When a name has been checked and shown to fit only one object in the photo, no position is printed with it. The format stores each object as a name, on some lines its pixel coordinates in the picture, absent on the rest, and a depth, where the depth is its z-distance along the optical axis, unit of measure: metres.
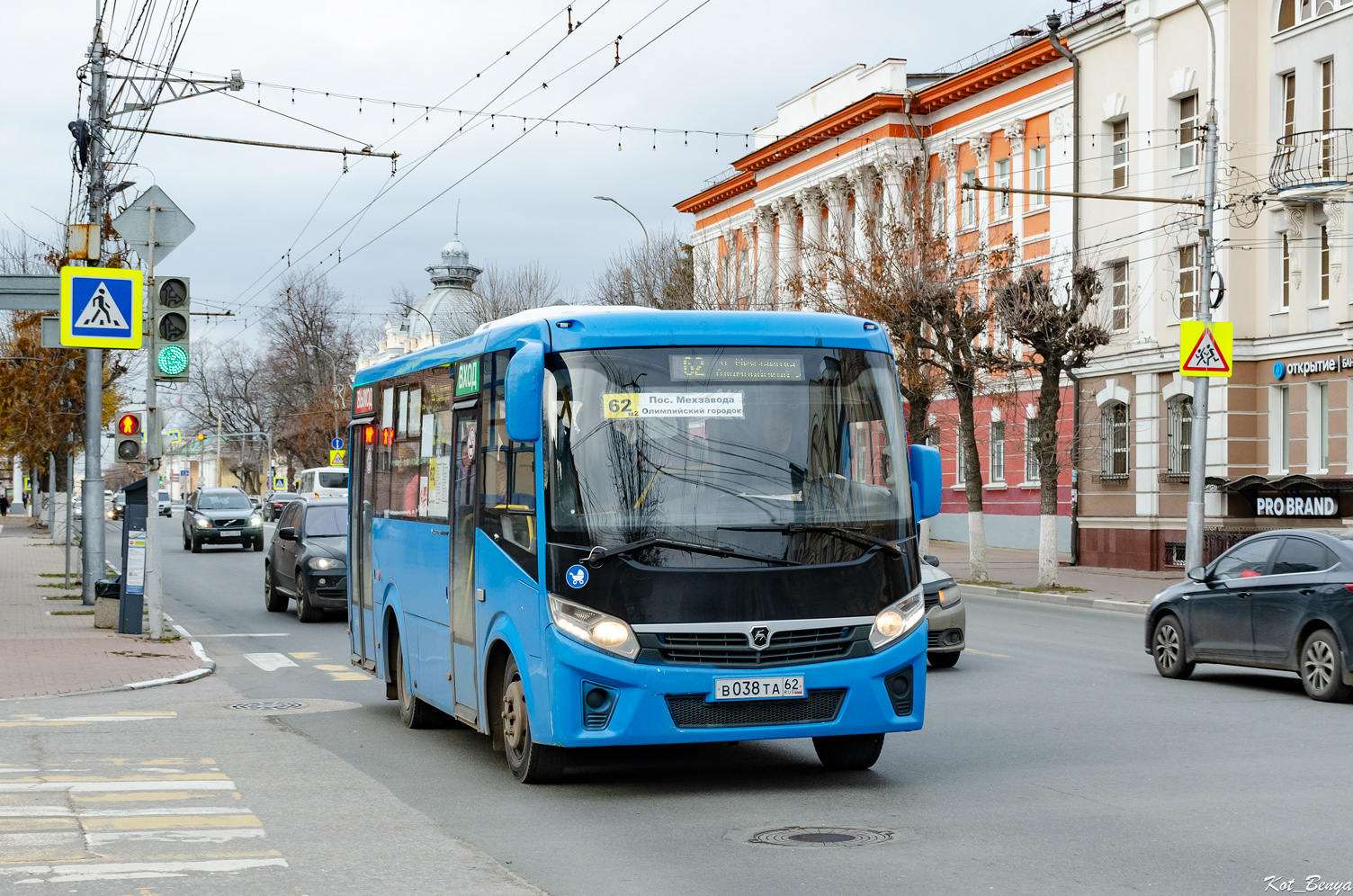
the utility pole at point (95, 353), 20.81
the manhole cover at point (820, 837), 7.59
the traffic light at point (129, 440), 18.67
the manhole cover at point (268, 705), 13.72
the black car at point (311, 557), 23.03
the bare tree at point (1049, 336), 30.50
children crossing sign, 24.98
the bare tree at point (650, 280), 50.78
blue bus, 8.62
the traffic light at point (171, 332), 17.94
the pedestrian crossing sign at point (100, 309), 17.70
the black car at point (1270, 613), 13.23
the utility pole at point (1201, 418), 25.48
